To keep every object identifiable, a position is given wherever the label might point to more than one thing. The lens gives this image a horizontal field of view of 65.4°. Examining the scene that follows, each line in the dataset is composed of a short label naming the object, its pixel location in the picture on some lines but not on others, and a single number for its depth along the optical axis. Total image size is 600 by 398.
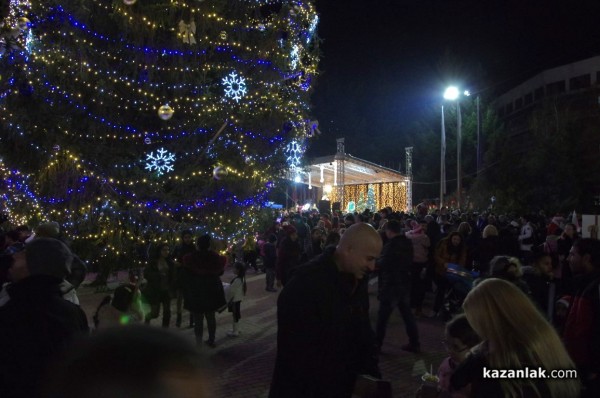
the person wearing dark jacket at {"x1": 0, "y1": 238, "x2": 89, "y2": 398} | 2.17
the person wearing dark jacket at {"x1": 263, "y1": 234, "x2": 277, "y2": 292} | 12.55
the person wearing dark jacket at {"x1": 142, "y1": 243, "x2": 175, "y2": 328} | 8.02
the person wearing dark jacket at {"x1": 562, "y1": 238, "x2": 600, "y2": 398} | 3.85
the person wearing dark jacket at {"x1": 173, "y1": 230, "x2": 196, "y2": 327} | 7.80
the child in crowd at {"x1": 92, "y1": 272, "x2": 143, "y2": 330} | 5.05
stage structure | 29.52
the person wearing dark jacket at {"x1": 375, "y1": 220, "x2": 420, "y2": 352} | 7.35
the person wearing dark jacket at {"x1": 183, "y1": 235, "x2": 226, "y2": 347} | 7.27
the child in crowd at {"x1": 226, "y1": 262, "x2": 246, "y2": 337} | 8.23
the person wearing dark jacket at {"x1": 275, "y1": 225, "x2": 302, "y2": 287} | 10.44
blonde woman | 2.21
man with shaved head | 2.97
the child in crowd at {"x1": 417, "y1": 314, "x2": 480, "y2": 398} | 3.37
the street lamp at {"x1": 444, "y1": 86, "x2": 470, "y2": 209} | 25.05
